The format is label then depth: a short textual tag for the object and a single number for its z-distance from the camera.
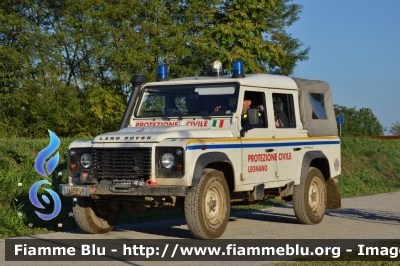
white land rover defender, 10.01
